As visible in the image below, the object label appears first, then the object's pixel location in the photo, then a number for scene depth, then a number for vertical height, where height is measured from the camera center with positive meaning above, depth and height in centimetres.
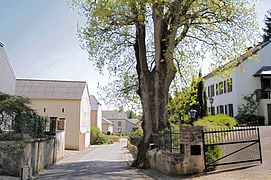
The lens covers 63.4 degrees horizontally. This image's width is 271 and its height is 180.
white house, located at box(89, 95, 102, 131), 4428 +48
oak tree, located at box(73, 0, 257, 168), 1178 +503
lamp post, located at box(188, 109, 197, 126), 1008 -3
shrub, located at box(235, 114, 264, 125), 2449 -62
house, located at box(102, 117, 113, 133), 6255 -334
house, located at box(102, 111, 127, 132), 8406 -292
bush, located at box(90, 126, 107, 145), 3940 -425
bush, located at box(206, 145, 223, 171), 867 -161
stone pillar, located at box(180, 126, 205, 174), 840 -140
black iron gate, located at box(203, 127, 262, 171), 871 -155
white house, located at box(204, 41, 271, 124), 2548 +361
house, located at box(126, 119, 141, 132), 8519 -411
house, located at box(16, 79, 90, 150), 2918 +152
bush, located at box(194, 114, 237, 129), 1608 -50
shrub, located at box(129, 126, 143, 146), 2246 -238
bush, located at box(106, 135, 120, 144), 4230 -547
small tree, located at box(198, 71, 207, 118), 2790 +147
